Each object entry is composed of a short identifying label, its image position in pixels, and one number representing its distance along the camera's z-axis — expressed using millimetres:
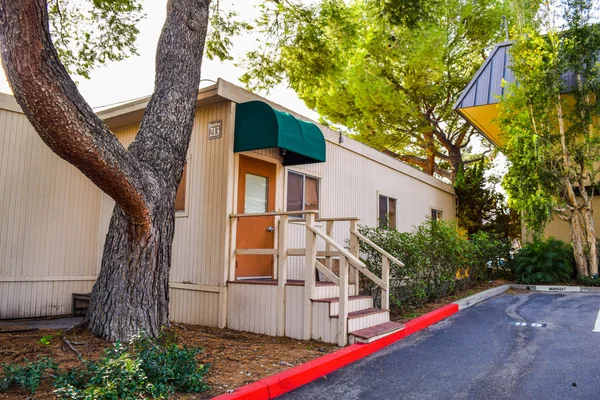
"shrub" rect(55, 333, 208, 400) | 3277
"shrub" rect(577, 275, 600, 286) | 12197
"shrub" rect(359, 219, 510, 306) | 8273
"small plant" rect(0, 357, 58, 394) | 3486
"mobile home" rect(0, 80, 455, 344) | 6418
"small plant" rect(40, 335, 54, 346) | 4871
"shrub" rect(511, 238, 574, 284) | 12758
